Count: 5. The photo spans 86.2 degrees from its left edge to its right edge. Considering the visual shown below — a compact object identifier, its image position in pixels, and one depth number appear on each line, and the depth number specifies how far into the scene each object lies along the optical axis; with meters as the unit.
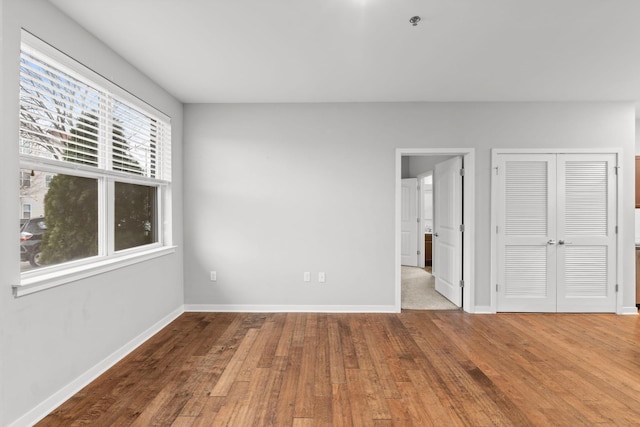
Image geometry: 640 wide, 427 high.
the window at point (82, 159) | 2.21
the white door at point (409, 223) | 7.88
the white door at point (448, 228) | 4.53
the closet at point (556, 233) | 4.28
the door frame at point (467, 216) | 4.32
